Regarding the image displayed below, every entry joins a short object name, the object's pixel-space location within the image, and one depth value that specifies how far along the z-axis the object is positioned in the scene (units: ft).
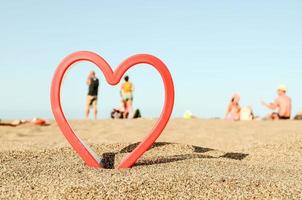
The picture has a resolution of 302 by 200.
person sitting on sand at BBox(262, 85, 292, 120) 43.32
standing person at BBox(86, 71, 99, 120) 50.67
